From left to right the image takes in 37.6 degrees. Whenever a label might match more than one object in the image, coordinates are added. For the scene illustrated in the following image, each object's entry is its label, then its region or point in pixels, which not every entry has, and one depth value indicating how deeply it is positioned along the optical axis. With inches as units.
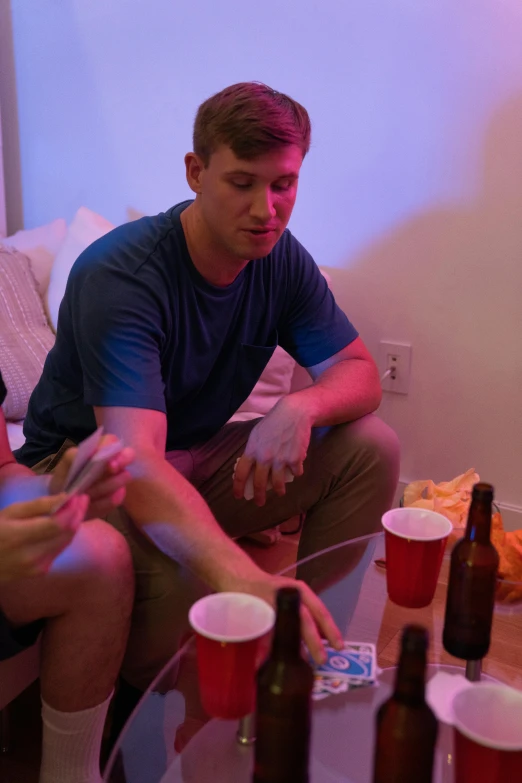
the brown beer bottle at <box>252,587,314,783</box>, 27.5
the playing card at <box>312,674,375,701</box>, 37.7
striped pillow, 80.1
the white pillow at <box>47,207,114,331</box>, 91.1
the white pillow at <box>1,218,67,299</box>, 94.7
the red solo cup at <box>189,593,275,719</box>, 30.0
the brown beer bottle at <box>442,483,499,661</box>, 38.0
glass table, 35.1
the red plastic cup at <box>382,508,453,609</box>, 38.8
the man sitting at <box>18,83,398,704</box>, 50.1
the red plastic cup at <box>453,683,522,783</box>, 23.8
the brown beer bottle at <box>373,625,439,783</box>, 25.9
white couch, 80.7
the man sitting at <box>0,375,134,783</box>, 44.8
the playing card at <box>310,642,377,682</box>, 39.2
